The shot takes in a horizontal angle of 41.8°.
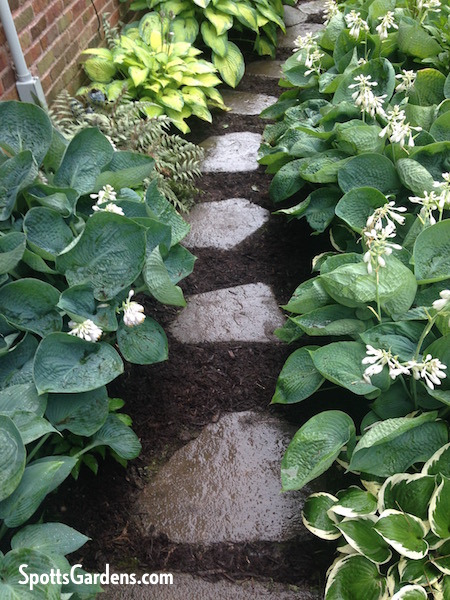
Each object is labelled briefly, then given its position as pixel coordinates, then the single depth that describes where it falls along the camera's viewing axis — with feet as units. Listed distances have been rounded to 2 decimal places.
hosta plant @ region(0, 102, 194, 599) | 4.63
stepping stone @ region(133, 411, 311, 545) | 5.74
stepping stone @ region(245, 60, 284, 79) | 13.69
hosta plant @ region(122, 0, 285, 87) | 12.10
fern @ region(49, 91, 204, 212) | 9.00
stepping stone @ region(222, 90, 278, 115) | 12.39
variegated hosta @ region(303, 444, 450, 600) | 4.64
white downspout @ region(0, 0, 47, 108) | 7.83
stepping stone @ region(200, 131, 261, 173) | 10.64
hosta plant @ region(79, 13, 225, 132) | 10.41
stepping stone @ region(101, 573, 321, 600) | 5.28
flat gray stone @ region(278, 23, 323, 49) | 14.83
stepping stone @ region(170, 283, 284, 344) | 7.66
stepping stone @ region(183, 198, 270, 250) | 9.13
